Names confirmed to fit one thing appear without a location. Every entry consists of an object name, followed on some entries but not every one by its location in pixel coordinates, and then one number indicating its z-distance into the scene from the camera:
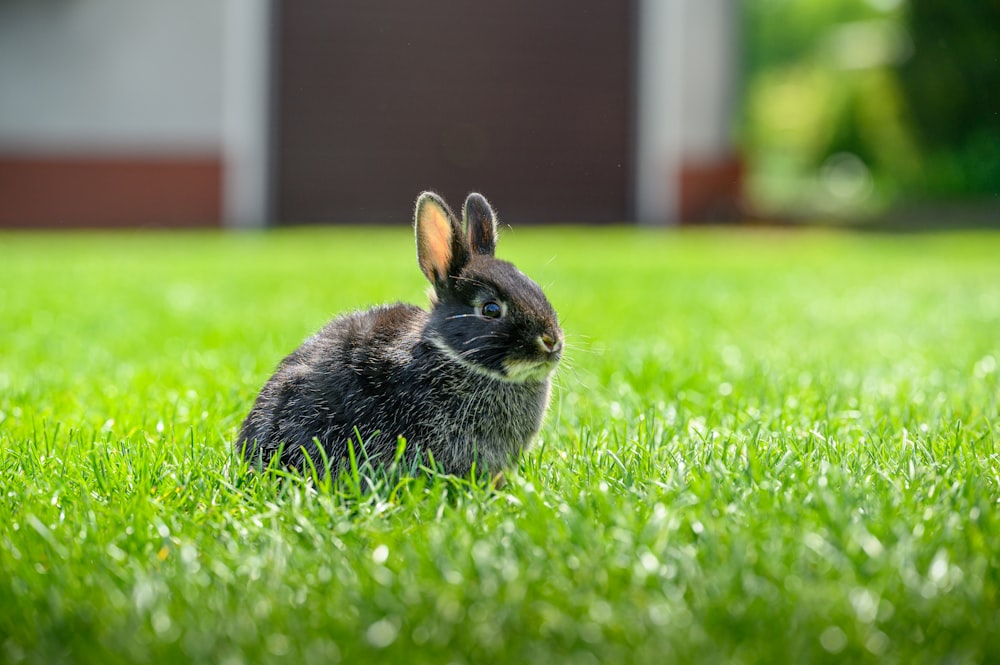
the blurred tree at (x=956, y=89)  18.33
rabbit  2.84
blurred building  16.58
